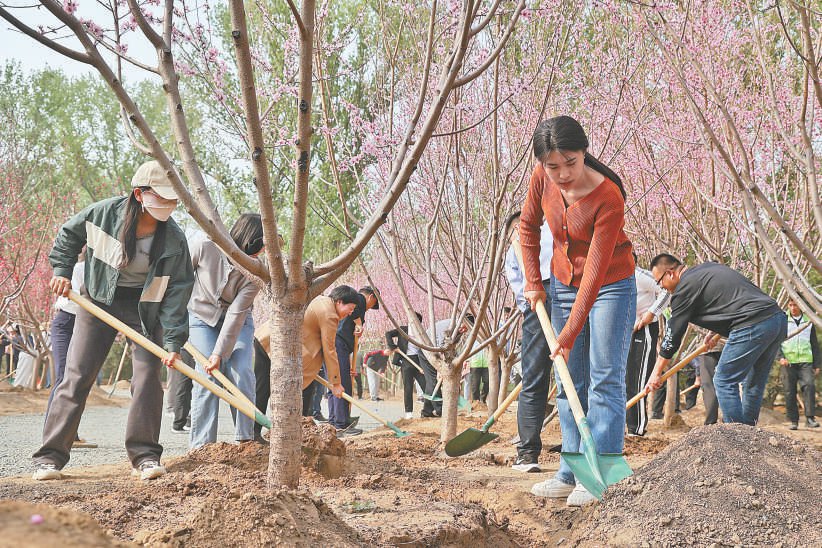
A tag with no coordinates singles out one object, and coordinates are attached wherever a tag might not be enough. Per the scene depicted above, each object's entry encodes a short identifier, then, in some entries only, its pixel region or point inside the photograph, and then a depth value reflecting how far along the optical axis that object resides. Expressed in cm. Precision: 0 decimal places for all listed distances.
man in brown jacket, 604
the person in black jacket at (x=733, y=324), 489
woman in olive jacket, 389
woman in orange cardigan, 302
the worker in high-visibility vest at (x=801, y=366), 927
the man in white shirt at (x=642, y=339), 593
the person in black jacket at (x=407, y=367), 1112
